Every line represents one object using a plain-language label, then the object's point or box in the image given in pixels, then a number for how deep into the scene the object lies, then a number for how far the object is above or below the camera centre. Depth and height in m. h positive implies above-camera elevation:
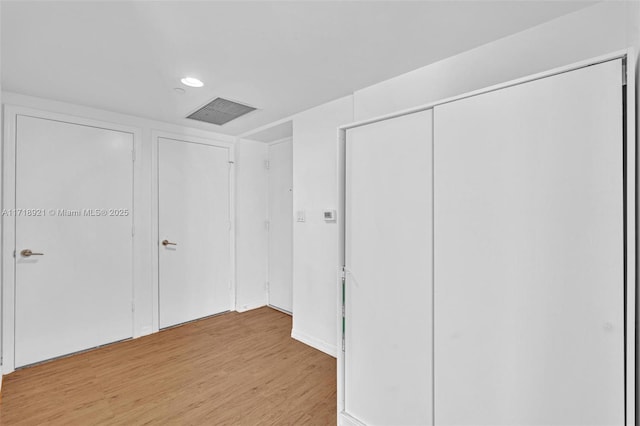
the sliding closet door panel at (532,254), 1.02 -0.16
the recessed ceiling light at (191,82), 2.28 +1.06
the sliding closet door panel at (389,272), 1.50 -0.33
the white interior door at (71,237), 2.62 -0.25
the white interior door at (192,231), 3.45 -0.23
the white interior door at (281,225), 3.96 -0.16
